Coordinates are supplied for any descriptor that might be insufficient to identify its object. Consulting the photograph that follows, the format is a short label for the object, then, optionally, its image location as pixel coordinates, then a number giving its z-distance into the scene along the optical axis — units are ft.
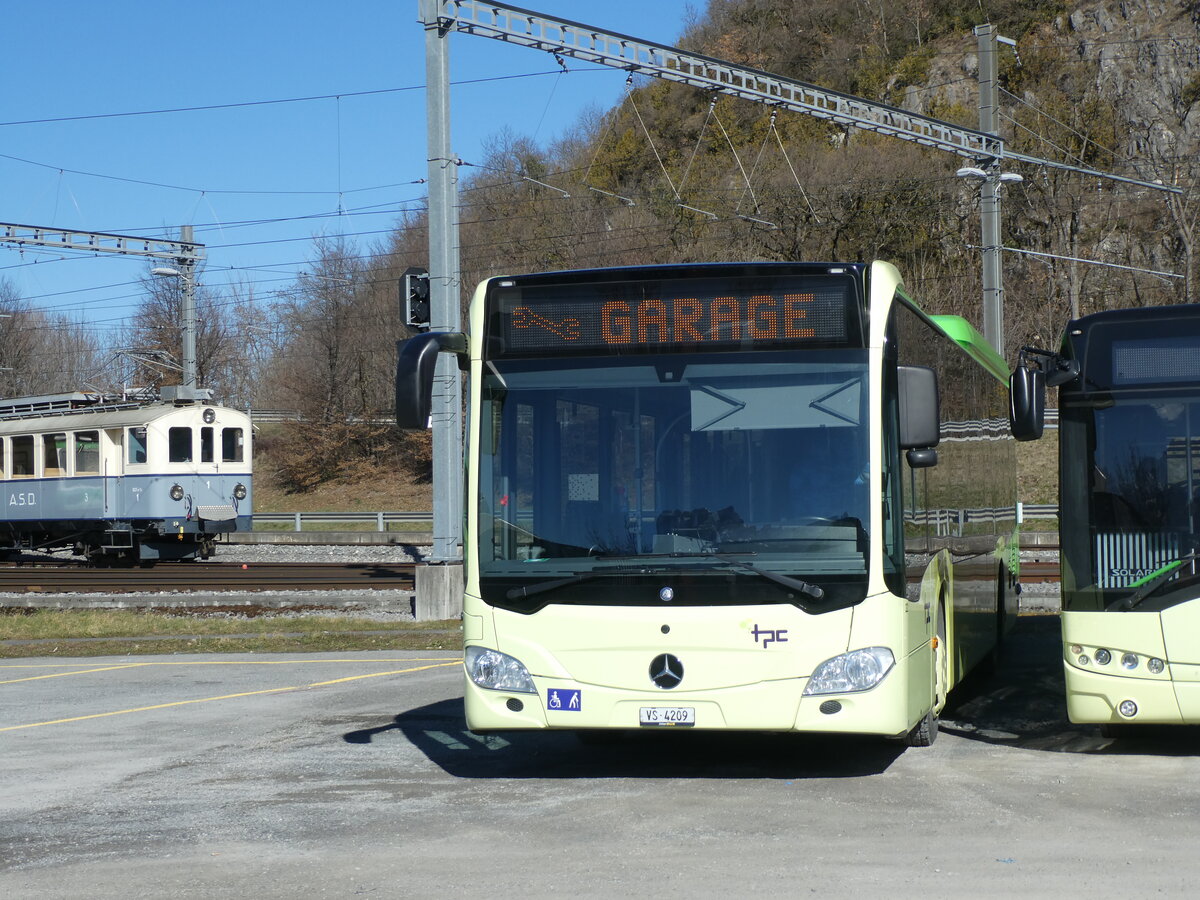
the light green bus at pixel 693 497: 25.95
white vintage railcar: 109.29
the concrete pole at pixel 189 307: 115.14
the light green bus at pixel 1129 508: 28.63
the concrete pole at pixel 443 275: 63.00
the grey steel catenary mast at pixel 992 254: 82.17
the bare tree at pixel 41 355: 251.19
